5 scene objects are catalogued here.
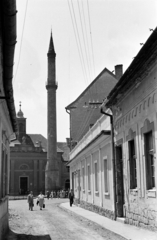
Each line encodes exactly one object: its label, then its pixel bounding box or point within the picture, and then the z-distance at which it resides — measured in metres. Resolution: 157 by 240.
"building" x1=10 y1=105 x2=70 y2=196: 62.31
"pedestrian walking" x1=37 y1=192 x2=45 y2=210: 27.17
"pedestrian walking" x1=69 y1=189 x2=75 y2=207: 27.72
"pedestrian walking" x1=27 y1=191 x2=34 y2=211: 26.47
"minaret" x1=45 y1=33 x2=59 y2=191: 54.44
